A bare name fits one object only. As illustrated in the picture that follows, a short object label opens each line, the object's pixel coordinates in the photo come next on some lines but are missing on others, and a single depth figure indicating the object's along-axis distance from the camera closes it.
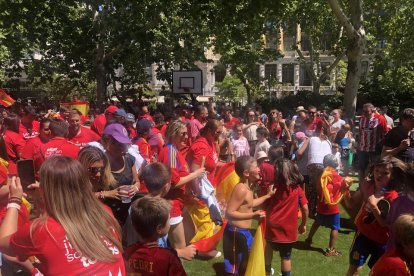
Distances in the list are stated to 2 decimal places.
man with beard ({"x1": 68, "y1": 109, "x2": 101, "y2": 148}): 6.11
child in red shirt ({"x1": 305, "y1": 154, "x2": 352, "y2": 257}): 5.92
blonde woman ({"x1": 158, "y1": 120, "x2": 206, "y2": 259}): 4.56
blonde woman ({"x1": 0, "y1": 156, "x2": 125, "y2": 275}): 2.23
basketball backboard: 20.23
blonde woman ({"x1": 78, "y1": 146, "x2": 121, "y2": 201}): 3.49
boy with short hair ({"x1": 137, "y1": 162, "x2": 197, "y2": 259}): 3.73
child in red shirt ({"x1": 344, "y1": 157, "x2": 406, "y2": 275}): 3.88
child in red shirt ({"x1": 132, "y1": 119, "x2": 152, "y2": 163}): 5.89
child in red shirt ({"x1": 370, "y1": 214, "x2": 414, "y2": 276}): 2.64
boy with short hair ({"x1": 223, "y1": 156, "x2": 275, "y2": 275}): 4.33
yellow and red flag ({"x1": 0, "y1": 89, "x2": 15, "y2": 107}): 10.95
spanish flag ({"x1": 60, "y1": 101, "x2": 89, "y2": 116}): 10.94
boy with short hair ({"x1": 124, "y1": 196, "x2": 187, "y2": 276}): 2.62
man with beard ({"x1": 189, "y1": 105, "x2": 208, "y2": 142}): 8.74
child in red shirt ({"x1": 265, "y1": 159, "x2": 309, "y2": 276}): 4.69
